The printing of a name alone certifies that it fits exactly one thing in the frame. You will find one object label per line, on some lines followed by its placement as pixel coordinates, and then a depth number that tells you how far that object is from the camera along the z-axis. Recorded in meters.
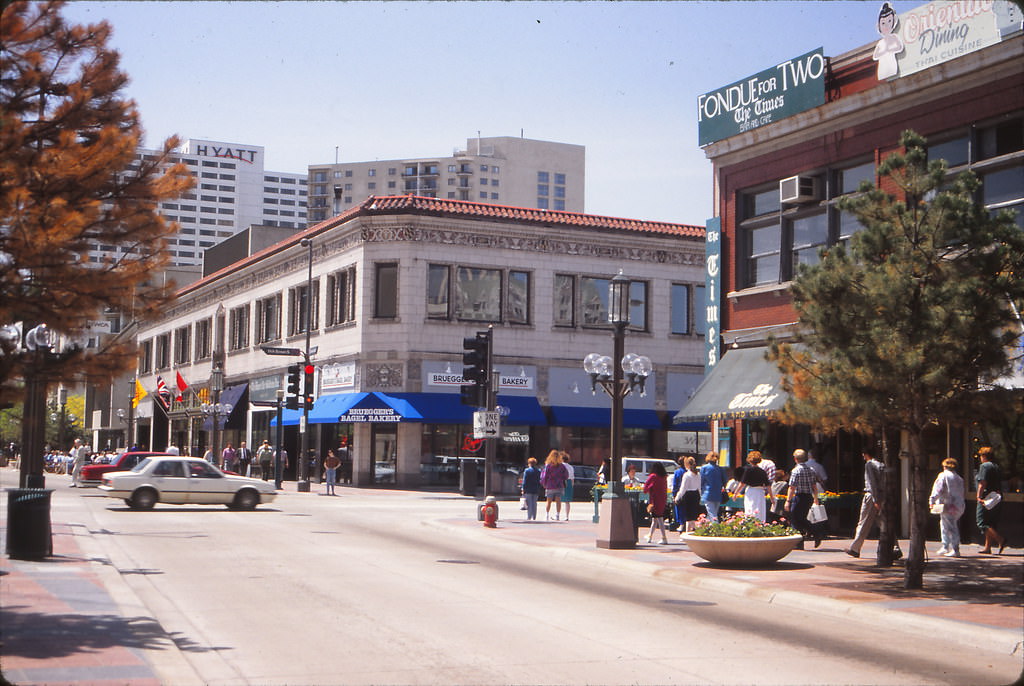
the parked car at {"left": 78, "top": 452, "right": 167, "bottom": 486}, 36.62
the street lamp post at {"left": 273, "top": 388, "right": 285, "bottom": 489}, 41.96
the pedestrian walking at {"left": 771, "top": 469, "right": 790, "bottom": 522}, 21.75
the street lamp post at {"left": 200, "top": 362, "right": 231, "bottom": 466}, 50.50
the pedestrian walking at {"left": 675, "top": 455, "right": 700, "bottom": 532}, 22.72
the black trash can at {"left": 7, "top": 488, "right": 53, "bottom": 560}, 15.78
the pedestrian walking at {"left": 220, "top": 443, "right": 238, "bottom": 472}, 47.72
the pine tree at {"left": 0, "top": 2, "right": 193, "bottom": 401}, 9.89
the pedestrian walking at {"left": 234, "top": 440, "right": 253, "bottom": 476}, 49.28
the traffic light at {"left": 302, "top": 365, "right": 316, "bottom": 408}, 42.06
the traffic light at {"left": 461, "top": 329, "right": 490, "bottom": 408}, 27.69
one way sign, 28.44
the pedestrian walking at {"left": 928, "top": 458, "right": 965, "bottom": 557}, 18.22
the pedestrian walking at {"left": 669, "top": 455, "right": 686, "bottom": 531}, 23.17
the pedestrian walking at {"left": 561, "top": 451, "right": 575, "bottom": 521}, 29.09
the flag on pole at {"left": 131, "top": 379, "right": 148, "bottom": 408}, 65.68
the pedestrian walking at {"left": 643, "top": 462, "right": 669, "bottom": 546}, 22.02
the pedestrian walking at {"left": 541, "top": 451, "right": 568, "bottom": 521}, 28.03
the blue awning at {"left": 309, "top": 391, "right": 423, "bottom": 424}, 44.31
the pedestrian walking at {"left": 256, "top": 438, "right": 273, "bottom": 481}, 47.72
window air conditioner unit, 23.95
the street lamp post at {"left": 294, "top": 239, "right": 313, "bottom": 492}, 42.59
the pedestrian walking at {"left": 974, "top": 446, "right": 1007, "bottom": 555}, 18.45
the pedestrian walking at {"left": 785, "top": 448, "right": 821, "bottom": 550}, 20.27
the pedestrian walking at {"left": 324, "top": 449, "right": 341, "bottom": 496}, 39.94
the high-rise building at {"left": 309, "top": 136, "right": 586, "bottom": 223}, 149.88
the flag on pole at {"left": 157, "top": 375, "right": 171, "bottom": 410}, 71.46
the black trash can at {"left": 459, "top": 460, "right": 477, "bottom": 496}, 40.47
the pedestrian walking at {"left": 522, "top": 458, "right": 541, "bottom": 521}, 28.28
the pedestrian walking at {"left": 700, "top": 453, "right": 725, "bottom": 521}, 22.20
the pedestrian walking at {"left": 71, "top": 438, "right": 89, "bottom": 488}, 45.78
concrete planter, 17.27
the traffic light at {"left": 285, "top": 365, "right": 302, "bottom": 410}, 41.41
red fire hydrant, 25.75
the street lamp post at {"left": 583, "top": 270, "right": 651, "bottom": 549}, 20.48
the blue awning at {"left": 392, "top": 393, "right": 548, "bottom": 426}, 45.00
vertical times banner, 26.81
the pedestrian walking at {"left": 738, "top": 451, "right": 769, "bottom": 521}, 20.47
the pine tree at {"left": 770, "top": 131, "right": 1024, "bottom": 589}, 13.72
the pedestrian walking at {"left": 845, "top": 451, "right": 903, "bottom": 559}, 18.48
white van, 37.15
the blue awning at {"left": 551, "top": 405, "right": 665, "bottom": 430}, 47.91
